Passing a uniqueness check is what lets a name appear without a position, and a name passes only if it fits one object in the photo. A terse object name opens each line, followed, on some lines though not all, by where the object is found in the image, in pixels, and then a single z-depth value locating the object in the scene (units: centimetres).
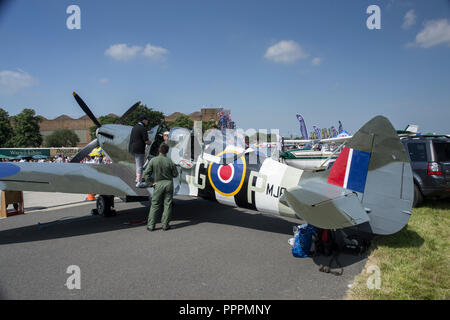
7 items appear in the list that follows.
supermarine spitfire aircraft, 364
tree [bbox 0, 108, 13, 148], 6581
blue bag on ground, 411
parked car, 685
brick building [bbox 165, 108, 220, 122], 9084
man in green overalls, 569
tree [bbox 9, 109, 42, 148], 6612
